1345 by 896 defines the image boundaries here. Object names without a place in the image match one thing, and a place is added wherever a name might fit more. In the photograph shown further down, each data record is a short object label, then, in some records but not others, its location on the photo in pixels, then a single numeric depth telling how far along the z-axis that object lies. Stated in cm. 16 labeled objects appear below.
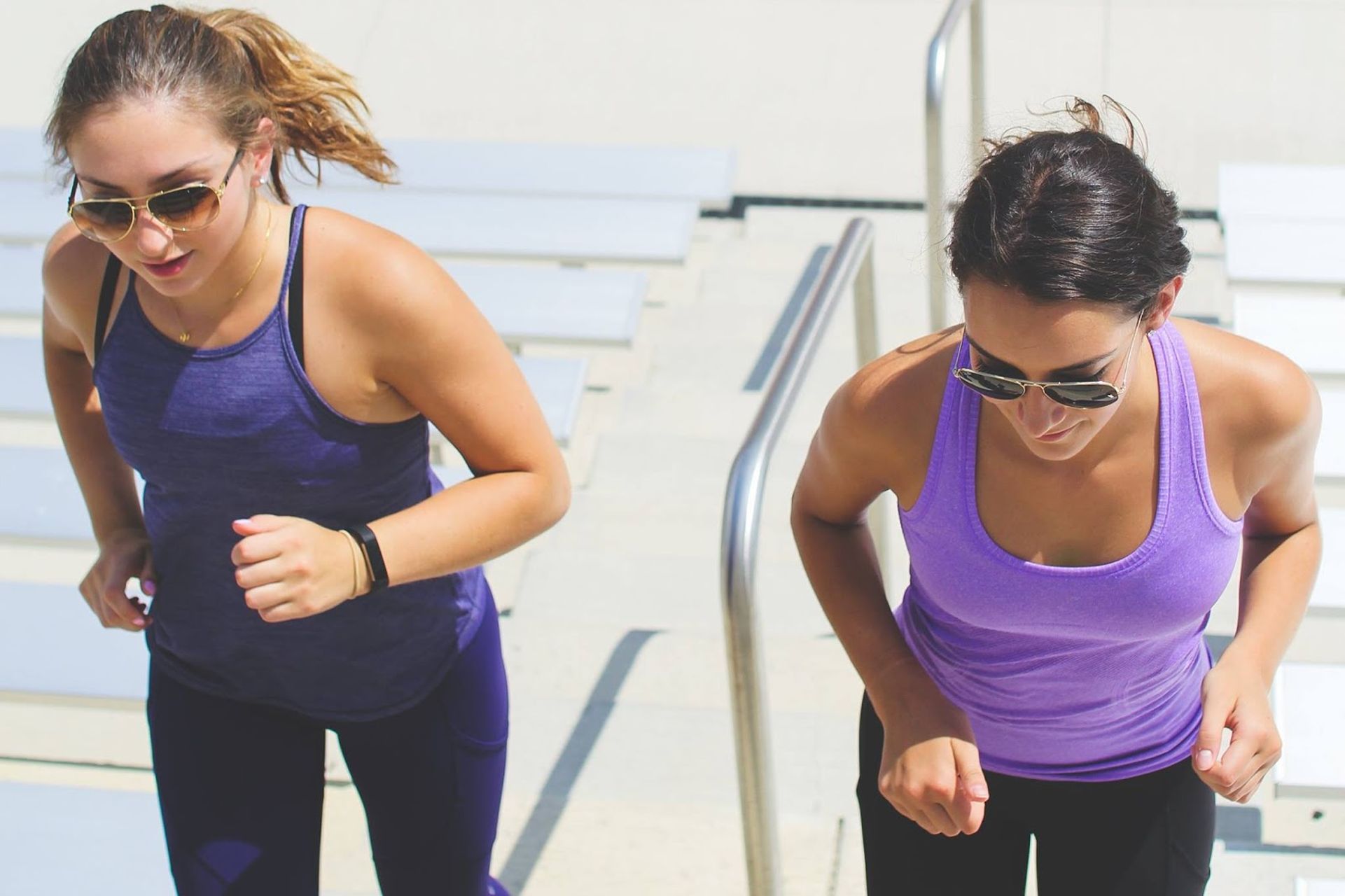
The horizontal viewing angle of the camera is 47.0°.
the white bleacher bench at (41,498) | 350
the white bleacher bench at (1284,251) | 402
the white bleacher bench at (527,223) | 441
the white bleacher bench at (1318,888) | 238
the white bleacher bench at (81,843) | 259
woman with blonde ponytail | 165
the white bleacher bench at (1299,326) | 374
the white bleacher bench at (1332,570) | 295
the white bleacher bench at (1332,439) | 336
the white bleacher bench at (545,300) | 396
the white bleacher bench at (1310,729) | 256
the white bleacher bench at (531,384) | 370
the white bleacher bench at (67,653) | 298
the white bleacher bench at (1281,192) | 443
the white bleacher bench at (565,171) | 490
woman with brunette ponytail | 143
